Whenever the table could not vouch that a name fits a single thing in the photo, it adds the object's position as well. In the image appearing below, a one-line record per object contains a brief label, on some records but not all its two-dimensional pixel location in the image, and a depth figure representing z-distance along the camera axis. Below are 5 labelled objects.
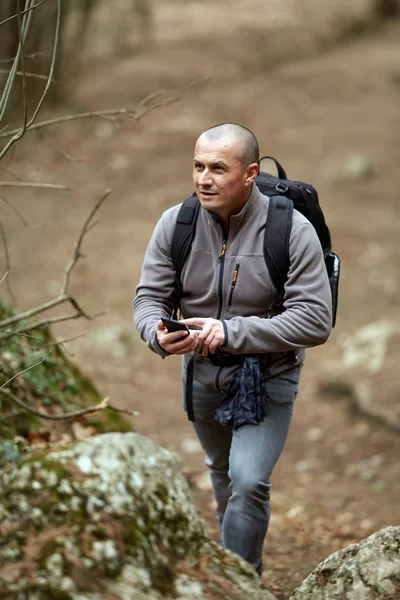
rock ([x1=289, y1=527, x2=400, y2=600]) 5.55
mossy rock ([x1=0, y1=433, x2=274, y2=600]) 5.52
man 6.28
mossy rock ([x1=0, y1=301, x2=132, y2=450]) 9.14
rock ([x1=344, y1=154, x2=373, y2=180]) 27.30
